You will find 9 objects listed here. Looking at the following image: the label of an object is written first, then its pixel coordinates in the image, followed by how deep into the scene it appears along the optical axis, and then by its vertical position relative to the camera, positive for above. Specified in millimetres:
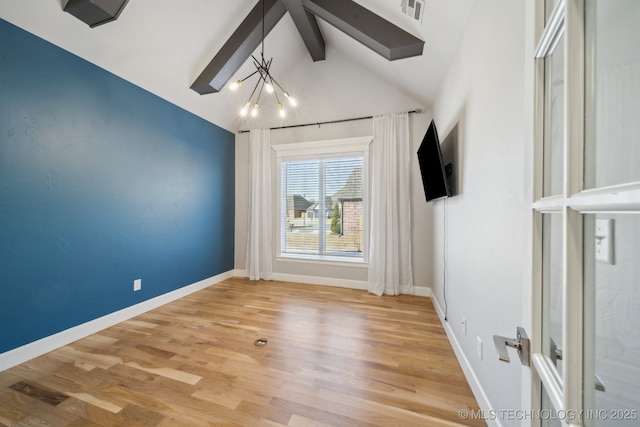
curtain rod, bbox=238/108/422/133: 3327 +1480
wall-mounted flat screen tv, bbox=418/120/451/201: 1938 +433
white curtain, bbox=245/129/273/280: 4035 +89
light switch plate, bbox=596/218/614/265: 392 -47
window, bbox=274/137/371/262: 3750 +221
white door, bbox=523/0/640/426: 380 -15
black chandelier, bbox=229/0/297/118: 3798 +2017
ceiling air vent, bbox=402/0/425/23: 1827 +1688
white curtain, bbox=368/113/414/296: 3350 +37
